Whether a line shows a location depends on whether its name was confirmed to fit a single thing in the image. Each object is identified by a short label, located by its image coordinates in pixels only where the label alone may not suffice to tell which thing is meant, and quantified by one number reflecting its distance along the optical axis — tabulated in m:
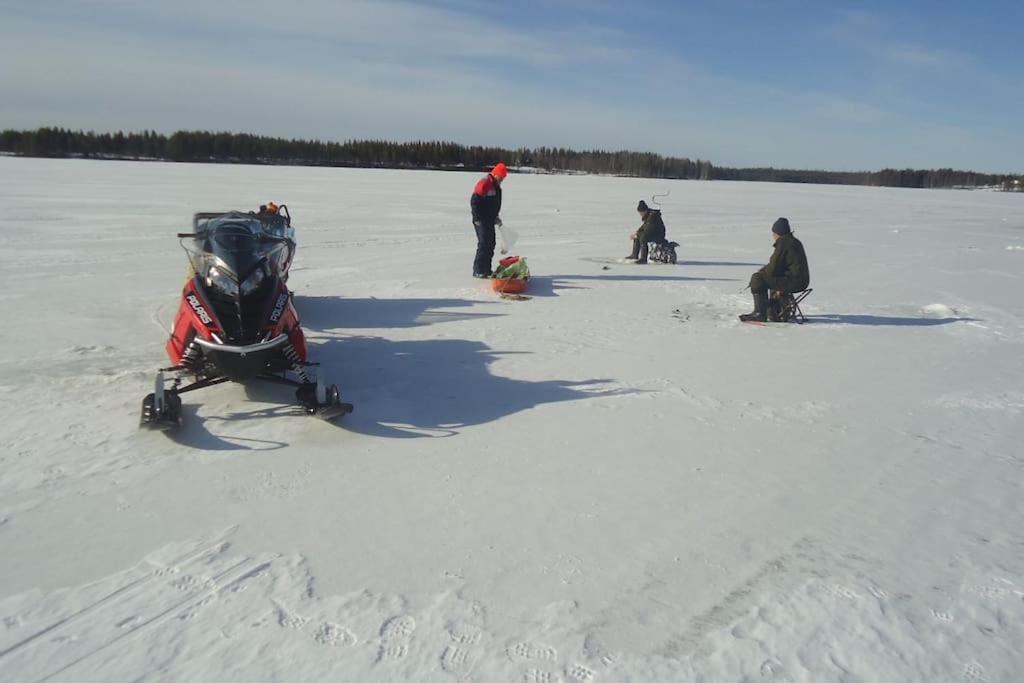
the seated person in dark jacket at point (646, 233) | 12.18
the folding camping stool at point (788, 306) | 8.18
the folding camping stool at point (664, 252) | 12.43
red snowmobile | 4.57
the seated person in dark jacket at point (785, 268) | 8.04
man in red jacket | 10.09
